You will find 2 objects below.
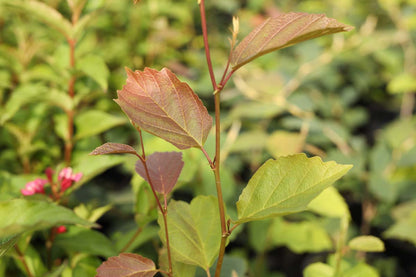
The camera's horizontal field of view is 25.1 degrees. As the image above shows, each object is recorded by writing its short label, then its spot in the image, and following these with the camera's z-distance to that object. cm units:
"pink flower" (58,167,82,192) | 64
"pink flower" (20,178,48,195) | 64
